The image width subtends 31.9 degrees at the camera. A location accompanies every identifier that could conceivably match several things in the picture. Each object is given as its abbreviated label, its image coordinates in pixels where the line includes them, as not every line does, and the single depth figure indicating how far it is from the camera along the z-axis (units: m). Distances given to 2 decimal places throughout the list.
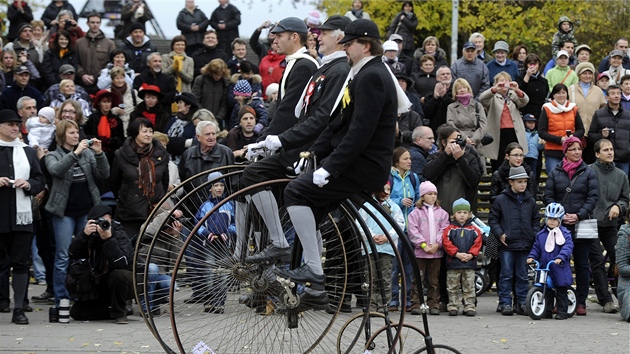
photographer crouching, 11.23
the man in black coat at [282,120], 8.27
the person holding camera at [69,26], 17.48
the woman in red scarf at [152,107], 14.50
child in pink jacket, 12.10
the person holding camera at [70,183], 11.79
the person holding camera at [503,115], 15.45
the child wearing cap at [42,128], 13.10
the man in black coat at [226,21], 19.31
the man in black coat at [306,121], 8.02
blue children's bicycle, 11.91
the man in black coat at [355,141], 7.71
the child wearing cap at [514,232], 12.29
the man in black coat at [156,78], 15.82
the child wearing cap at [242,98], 15.08
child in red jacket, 12.05
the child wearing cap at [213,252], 8.38
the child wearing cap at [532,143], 15.53
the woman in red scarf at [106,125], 13.90
